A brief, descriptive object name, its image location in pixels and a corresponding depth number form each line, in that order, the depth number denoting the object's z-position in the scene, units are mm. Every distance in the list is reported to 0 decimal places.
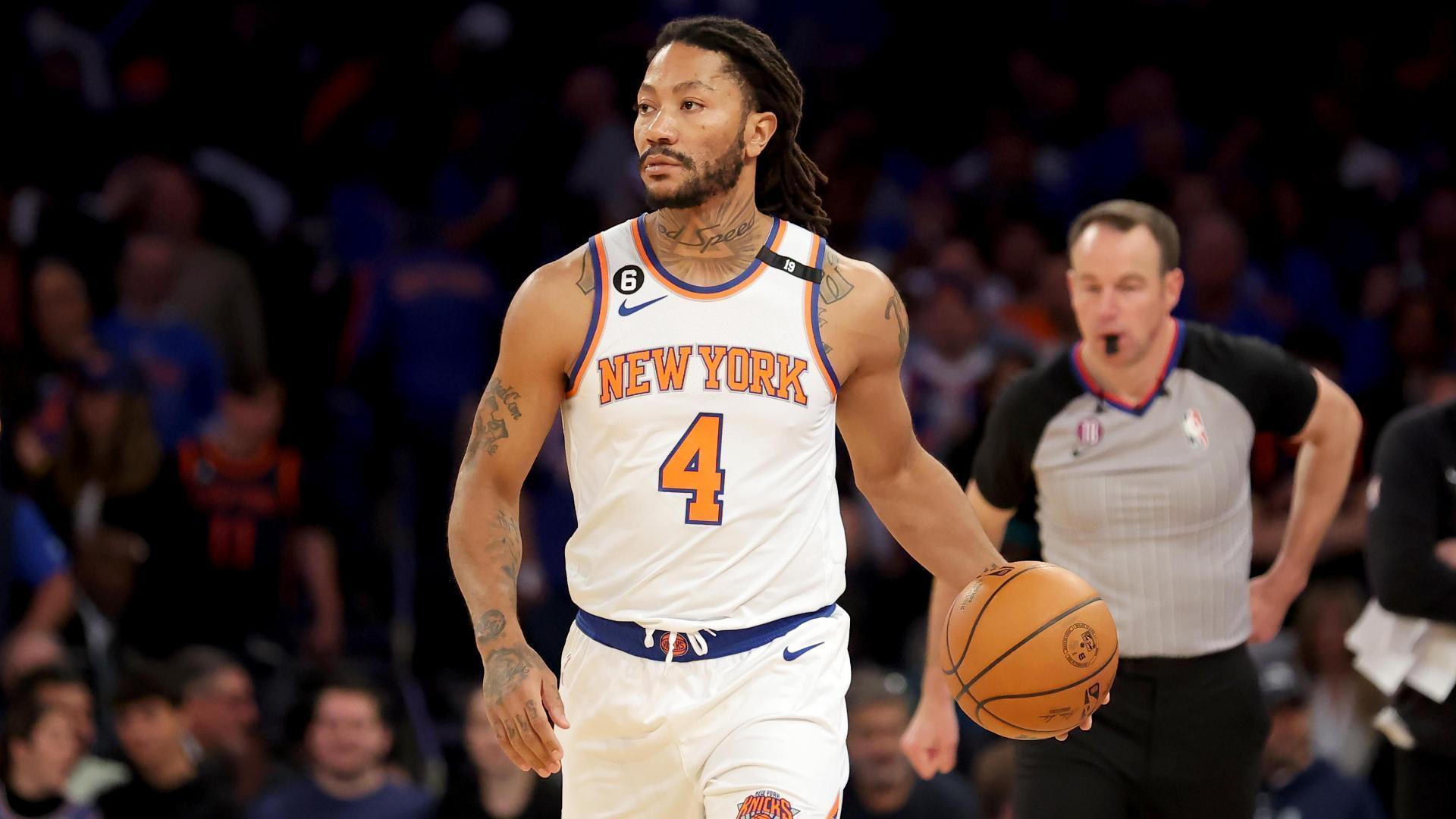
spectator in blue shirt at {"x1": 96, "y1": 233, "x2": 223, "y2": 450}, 19656
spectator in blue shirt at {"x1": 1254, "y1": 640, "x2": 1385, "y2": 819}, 15805
